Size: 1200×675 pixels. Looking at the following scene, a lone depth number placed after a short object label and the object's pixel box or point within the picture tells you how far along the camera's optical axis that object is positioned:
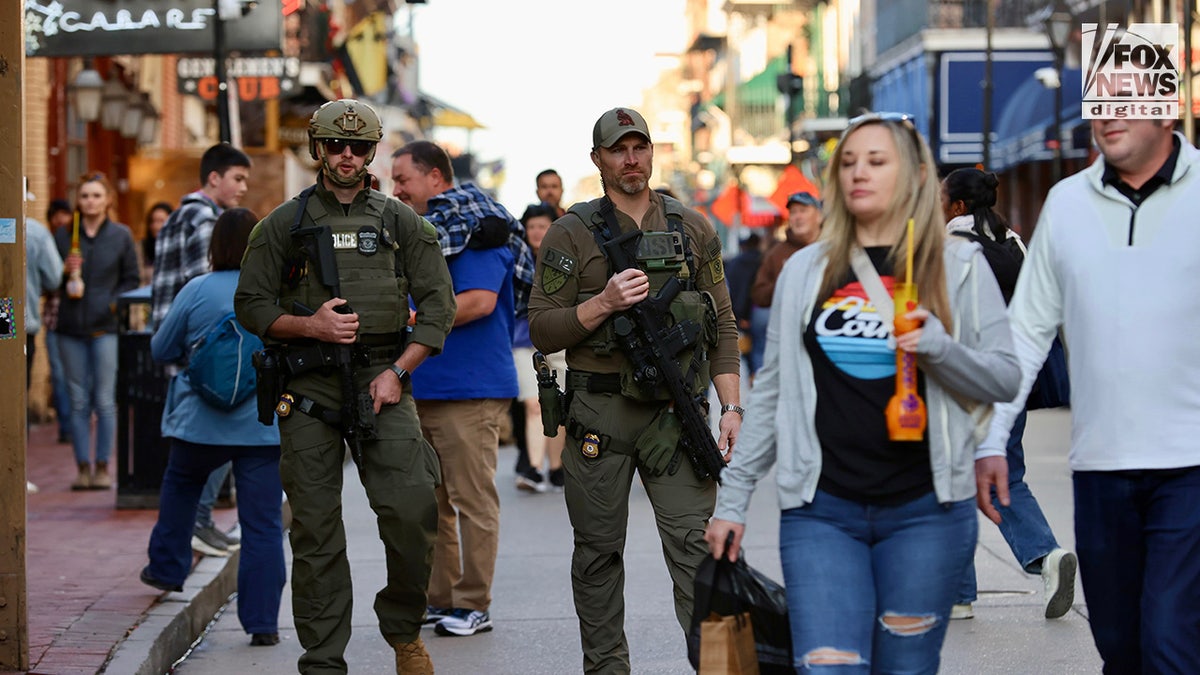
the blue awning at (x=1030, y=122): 33.09
